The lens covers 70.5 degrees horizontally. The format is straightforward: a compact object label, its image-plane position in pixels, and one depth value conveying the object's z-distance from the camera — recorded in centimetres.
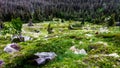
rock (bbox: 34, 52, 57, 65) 1104
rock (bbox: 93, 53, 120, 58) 1182
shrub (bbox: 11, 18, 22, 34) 2948
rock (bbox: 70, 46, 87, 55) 1256
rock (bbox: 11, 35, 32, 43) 2458
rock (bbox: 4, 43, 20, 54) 1427
